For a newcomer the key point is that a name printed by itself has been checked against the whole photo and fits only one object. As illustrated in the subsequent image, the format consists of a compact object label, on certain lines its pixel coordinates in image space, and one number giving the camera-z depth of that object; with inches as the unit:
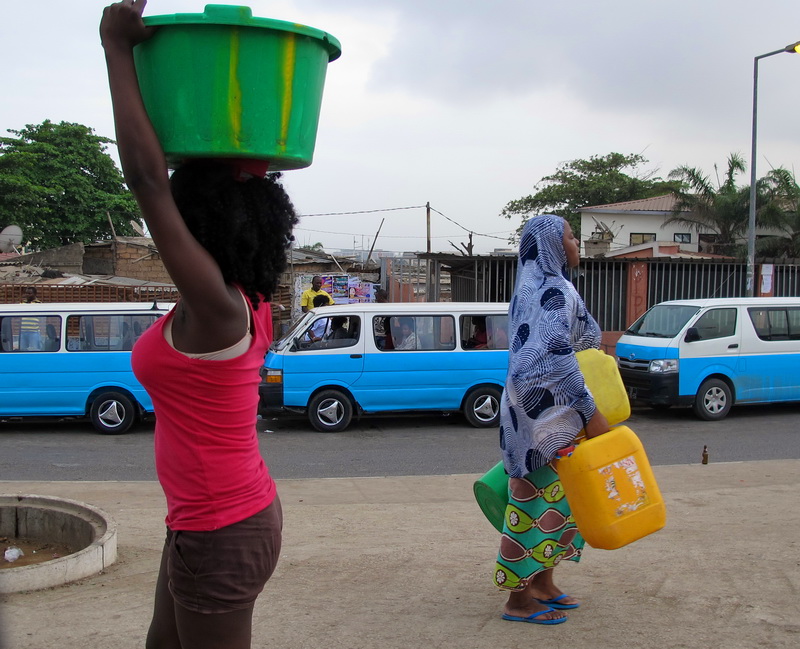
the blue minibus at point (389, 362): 414.9
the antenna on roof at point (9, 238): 597.9
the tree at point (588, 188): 1797.5
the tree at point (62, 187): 1227.9
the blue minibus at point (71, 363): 401.1
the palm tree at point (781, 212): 1127.6
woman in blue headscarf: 133.9
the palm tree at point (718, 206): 1178.6
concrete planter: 169.3
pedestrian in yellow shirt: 519.5
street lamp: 639.8
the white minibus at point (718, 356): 449.1
